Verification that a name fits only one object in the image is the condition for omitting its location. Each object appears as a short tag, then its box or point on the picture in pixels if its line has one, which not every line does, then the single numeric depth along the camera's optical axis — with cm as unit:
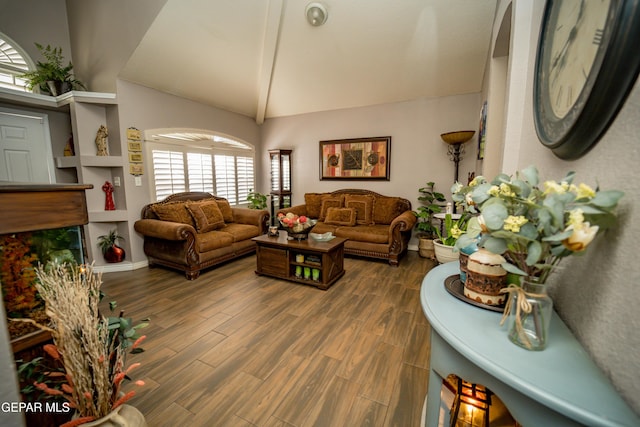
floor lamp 358
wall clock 54
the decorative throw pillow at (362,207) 444
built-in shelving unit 334
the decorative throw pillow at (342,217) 438
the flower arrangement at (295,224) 316
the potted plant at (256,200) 527
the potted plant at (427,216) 398
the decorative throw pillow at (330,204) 472
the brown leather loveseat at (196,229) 323
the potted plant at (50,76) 326
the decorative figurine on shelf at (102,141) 349
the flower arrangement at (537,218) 55
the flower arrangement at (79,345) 85
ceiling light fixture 303
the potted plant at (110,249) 357
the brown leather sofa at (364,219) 373
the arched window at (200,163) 394
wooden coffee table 297
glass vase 64
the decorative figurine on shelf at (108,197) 357
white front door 329
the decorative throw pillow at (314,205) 493
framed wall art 462
